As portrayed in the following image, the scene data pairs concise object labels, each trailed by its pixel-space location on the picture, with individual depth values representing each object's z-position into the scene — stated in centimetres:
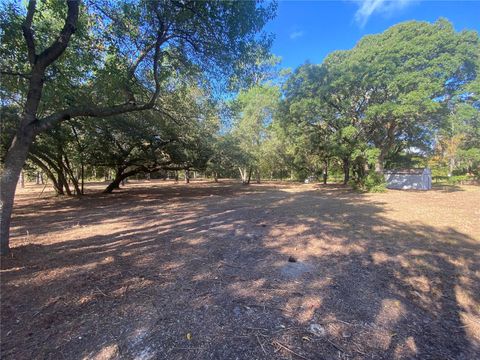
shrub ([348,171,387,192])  1432
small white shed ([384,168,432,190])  1686
